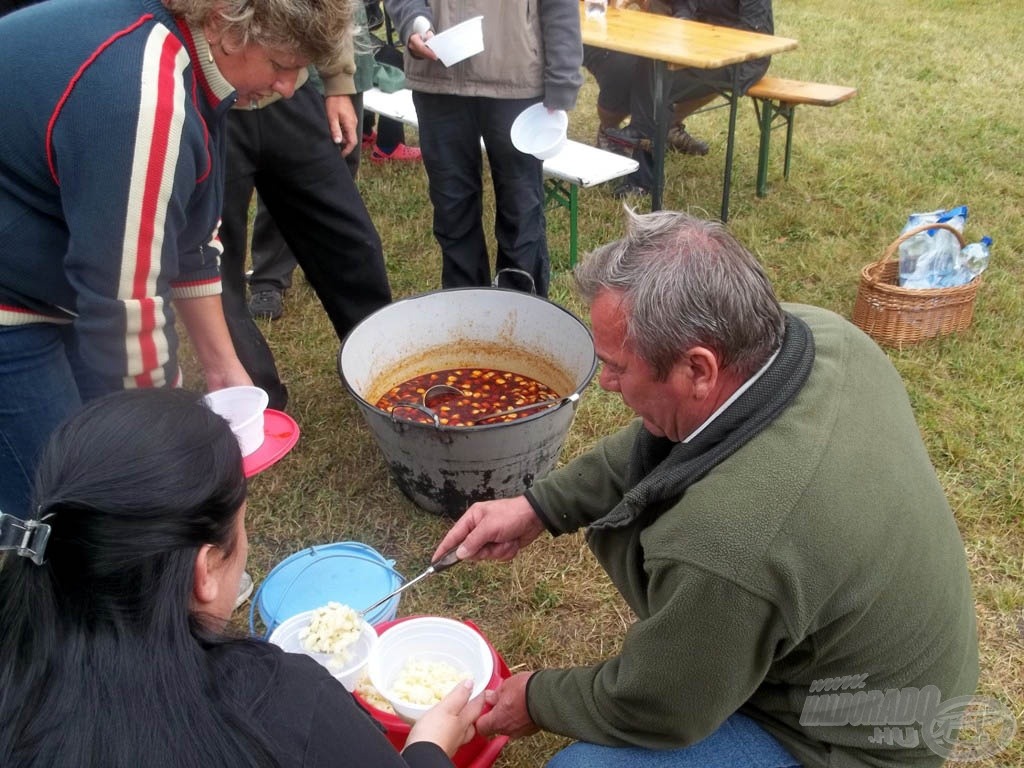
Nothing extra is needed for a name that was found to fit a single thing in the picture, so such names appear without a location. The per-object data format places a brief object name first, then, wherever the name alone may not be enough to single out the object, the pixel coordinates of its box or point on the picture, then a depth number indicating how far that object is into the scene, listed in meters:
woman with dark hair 1.06
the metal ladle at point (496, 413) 2.56
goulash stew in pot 3.00
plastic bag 3.81
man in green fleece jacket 1.32
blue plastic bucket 2.40
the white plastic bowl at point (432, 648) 2.02
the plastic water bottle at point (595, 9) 5.04
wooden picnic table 4.33
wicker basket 3.76
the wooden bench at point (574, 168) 4.27
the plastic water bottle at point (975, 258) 3.84
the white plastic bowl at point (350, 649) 1.97
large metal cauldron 2.62
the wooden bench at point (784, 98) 5.19
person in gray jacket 3.46
